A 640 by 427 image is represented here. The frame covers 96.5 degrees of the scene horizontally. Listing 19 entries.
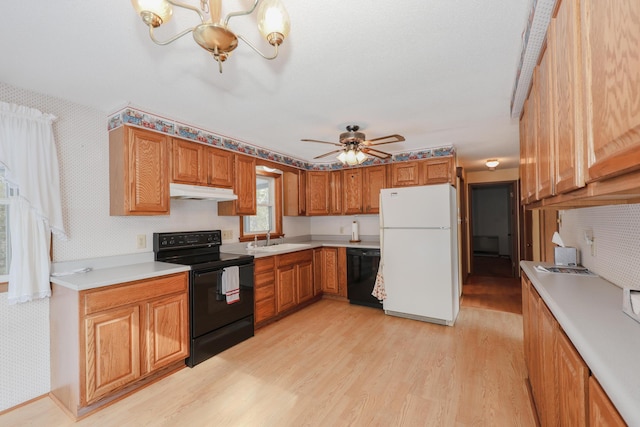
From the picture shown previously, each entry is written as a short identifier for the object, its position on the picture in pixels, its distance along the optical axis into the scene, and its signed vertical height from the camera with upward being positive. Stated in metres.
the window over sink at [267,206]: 4.01 +0.15
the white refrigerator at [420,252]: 3.23 -0.46
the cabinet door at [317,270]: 4.14 -0.81
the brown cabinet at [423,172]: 3.71 +0.56
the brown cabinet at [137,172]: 2.35 +0.39
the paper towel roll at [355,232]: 4.54 -0.28
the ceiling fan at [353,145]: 2.81 +0.70
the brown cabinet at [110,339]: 1.86 -0.86
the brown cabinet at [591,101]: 0.65 +0.32
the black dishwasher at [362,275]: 3.81 -0.83
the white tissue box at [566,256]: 2.06 -0.33
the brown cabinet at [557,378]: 0.80 -0.62
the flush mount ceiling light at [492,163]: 4.58 +0.79
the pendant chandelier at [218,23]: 0.95 +0.67
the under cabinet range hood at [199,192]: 2.62 +0.25
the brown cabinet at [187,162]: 2.69 +0.54
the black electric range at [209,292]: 2.49 -0.70
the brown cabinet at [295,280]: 3.28 -0.85
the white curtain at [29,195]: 1.93 +0.18
